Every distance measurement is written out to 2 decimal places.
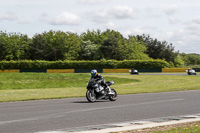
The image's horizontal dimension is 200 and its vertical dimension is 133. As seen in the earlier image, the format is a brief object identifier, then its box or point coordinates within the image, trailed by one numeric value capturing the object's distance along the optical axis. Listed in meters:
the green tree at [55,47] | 105.38
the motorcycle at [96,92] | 17.24
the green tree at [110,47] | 104.19
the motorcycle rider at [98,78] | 17.33
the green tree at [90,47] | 106.68
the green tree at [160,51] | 125.94
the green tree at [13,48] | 103.69
